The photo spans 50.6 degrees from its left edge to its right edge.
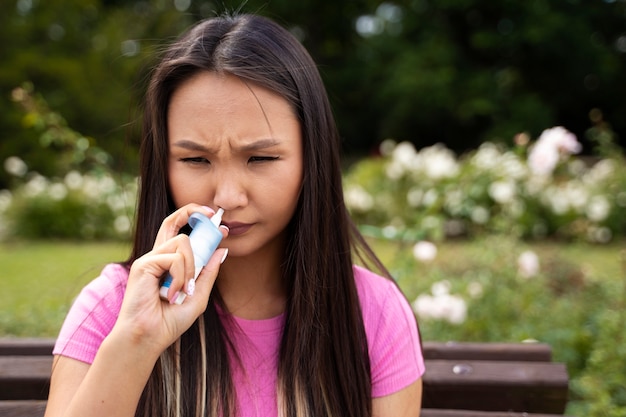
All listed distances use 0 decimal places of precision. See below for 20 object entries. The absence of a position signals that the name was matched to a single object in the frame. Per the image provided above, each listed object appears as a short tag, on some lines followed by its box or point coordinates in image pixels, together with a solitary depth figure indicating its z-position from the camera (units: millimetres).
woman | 1211
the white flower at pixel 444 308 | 2797
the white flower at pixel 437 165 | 6242
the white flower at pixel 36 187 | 8016
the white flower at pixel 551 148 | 3125
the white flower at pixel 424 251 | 3227
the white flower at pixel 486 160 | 4414
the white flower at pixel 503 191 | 3891
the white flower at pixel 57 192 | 7957
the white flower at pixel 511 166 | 4007
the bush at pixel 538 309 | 2479
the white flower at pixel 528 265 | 3219
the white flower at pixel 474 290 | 3258
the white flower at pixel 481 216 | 5435
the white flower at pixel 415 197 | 6844
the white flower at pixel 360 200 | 7816
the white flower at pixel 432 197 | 3802
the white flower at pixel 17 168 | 8262
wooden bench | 1674
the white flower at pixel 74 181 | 8211
